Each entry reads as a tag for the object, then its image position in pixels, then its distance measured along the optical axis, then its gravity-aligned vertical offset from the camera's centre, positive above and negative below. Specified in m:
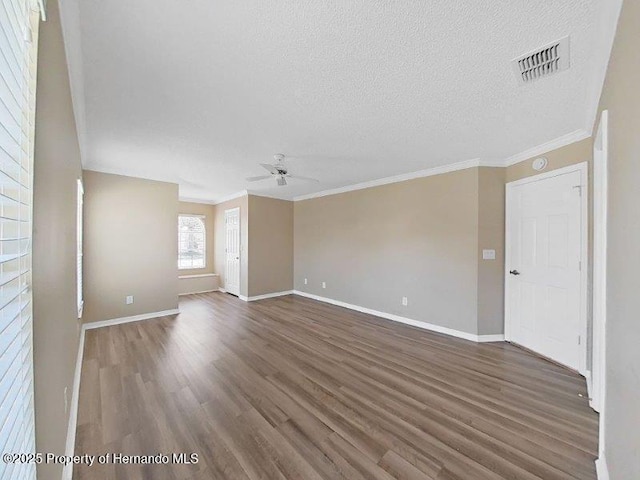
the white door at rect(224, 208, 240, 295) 5.94 -0.29
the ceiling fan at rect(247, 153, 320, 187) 3.22 +0.91
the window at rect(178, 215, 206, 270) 6.50 -0.07
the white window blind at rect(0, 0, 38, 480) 0.54 +0.03
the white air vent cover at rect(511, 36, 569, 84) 1.49 +1.12
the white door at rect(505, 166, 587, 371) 2.64 -0.27
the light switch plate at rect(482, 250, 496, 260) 3.42 -0.19
